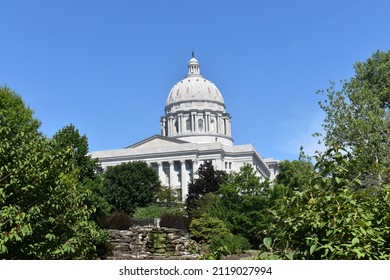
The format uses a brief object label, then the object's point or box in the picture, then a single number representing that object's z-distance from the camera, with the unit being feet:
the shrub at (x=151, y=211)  205.98
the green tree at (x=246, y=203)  141.58
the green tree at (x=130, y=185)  236.63
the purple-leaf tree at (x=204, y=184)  235.83
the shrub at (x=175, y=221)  155.74
